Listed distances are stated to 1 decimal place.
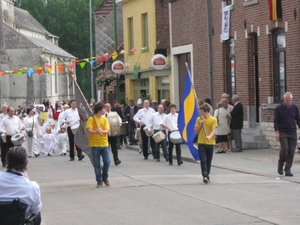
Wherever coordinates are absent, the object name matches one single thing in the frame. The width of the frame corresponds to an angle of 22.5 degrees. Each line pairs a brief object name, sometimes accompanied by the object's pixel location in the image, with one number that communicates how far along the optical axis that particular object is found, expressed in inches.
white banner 1066.7
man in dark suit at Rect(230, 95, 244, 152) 928.3
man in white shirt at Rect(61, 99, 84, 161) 927.0
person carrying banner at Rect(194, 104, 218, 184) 612.4
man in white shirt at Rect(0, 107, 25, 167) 874.8
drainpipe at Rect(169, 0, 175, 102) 1327.4
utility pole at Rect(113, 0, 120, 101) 1568.7
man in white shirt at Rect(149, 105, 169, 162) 850.1
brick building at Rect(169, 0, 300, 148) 925.2
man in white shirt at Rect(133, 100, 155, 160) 912.9
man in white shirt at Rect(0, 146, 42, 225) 289.7
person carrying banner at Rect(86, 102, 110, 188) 602.2
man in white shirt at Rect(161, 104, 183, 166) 807.2
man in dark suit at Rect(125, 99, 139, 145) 1203.2
